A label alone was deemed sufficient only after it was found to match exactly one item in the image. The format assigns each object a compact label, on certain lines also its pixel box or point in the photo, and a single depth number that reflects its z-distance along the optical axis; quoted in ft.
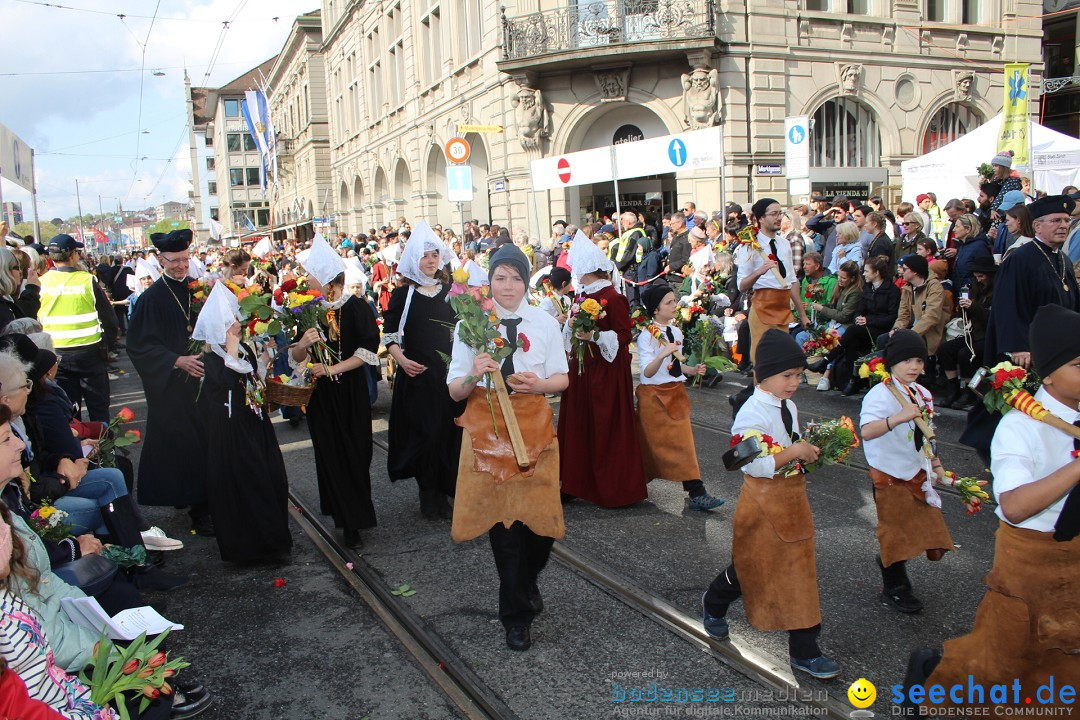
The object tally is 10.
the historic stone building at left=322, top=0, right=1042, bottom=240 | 68.49
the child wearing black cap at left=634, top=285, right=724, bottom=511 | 21.06
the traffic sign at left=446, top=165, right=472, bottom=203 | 54.70
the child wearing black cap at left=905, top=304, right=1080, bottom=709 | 9.70
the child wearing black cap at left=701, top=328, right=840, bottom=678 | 12.66
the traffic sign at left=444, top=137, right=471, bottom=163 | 54.65
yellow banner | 45.55
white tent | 49.42
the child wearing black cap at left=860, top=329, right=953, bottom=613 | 14.83
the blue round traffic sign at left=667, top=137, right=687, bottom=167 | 48.62
